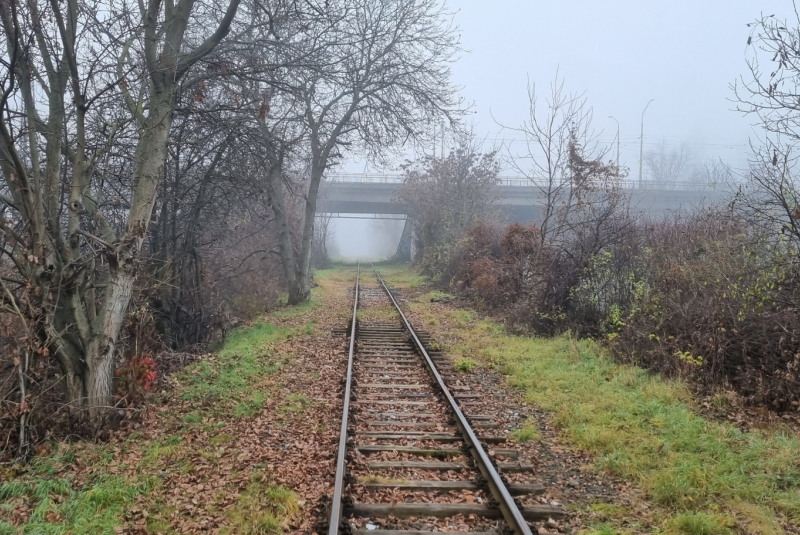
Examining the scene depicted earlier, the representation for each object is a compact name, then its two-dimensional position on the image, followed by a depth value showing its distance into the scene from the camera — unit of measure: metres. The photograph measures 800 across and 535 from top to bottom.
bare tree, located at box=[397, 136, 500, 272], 29.41
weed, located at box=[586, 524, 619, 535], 4.33
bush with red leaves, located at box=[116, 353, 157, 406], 7.06
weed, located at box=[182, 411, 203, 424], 7.12
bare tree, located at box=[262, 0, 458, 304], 15.18
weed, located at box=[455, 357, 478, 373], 9.84
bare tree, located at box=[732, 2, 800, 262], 7.41
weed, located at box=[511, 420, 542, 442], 6.55
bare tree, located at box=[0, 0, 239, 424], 5.86
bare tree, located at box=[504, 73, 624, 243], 15.05
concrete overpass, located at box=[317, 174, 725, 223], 44.59
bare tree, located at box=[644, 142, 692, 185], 60.72
